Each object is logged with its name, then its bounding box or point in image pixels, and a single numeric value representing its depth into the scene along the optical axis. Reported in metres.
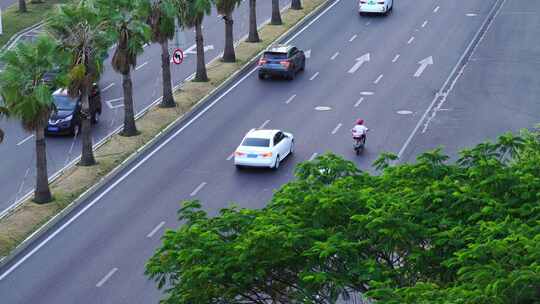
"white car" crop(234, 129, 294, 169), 50.56
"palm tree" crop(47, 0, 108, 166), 49.16
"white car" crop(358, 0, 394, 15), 77.88
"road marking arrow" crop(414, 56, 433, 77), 65.75
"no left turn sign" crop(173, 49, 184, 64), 60.53
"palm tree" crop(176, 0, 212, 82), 60.69
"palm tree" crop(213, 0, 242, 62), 65.75
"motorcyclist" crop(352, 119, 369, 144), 52.00
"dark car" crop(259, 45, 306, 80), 64.19
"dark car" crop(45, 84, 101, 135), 55.88
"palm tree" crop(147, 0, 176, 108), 56.91
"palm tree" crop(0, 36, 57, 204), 45.47
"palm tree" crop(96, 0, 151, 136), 51.97
